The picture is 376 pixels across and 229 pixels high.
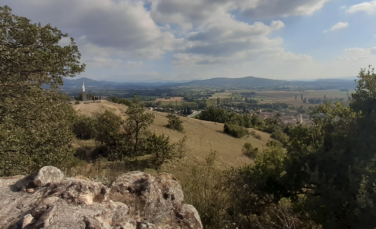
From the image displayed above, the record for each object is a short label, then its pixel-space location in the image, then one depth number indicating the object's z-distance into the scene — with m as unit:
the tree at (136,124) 13.56
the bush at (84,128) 18.05
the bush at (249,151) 21.53
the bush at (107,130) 14.28
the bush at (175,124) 25.96
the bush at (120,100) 38.21
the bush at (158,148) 13.61
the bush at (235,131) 30.38
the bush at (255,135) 34.66
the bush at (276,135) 36.72
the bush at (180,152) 15.76
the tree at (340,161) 4.36
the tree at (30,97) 6.79
